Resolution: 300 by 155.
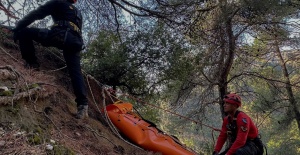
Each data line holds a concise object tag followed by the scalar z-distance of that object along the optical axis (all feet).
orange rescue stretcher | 15.37
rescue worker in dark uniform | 14.33
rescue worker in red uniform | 14.42
